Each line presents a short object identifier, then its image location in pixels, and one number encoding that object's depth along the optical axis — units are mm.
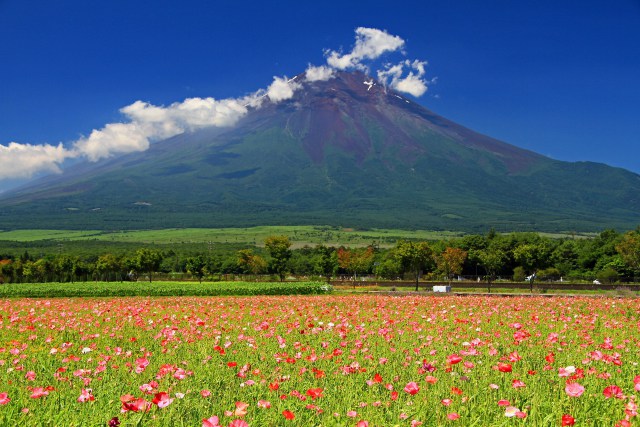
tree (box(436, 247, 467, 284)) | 76362
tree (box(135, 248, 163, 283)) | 71312
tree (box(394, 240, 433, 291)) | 54281
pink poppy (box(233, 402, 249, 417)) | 4199
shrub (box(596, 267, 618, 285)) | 62344
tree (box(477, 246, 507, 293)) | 60797
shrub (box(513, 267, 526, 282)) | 70125
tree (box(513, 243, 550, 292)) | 58366
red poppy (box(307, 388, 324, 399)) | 5051
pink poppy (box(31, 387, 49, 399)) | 4934
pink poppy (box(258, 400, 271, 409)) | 4770
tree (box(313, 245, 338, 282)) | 73562
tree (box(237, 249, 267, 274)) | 87500
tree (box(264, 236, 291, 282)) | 62688
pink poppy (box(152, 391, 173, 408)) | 4609
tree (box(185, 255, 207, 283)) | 76525
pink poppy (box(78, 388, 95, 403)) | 5217
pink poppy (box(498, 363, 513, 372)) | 5822
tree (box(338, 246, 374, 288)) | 79250
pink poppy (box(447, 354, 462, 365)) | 6057
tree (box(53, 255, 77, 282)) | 82875
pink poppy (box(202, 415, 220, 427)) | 3916
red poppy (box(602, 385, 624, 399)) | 5123
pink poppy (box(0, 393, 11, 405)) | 4857
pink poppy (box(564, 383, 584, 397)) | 4574
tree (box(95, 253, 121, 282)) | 84062
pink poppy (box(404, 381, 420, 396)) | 4859
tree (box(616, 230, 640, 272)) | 61250
